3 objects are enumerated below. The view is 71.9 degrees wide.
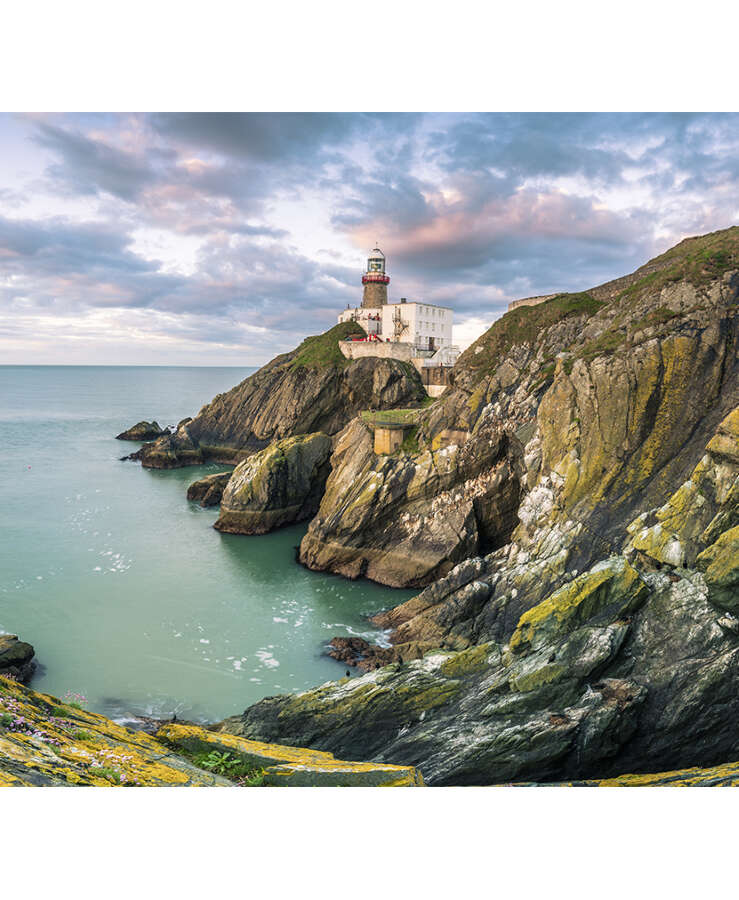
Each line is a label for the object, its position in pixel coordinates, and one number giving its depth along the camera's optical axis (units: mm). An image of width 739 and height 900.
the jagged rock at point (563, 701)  9383
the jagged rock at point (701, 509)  12070
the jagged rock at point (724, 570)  10461
